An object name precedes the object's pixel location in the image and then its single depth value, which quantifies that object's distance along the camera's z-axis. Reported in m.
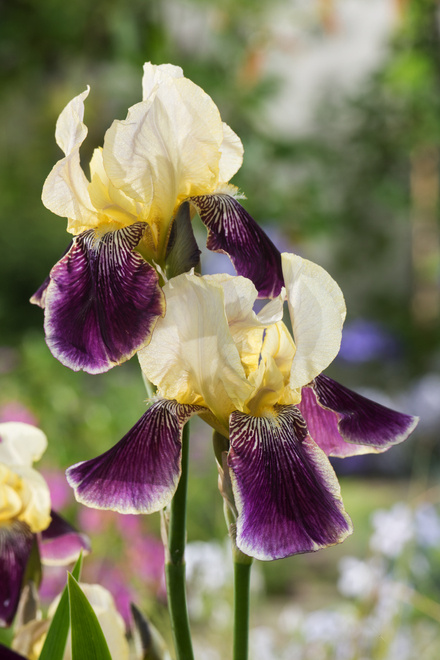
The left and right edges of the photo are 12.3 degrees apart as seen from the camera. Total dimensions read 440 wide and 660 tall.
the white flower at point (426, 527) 1.97
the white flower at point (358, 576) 1.47
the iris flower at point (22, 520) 0.88
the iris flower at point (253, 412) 0.79
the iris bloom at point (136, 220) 0.80
